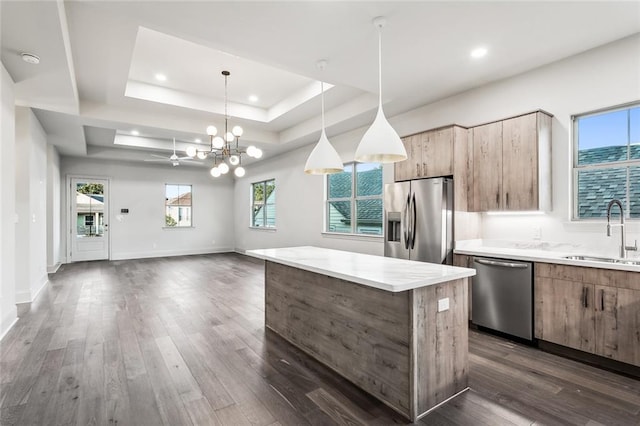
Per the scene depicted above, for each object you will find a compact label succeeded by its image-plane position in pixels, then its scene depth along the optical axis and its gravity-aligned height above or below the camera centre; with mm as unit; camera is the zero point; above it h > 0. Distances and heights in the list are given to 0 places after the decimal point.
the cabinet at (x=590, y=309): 2498 -843
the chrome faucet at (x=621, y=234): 2840 -215
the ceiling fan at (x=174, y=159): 6699 +1143
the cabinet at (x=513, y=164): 3291 +514
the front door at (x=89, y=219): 8375 -159
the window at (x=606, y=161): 2990 +483
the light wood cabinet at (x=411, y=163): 4148 +651
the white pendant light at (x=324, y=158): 3120 +527
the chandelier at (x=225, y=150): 4406 +935
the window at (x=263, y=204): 8781 +242
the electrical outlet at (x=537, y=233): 3510 -246
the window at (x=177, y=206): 9789 +208
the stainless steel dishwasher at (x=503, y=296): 3084 -872
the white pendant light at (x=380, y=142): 2426 +536
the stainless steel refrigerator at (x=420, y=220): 3742 -110
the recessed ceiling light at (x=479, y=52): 3088 +1568
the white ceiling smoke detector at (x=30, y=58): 3004 +1492
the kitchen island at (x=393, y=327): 2037 -835
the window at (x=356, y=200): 5531 +218
